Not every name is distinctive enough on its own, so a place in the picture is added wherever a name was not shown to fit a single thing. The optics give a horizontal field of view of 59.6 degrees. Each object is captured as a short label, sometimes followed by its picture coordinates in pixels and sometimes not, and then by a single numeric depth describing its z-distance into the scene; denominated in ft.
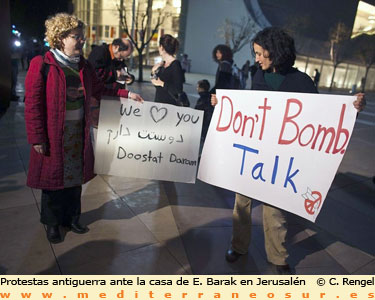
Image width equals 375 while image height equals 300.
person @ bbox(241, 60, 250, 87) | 62.29
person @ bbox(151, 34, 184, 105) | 13.93
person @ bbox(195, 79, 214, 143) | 16.24
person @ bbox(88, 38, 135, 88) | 11.34
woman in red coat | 7.93
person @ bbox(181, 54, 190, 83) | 102.73
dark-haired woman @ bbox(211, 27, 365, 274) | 7.58
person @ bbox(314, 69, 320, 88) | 72.28
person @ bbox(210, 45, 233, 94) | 17.11
